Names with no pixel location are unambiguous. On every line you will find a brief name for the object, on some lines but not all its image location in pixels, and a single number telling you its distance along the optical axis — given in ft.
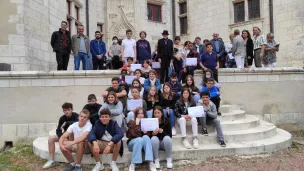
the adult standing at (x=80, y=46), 28.25
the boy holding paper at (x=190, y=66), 27.04
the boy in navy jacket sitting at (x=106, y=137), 17.48
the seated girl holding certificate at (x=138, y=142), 17.63
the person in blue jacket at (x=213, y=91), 23.11
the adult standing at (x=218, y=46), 30.94
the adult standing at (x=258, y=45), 29.35
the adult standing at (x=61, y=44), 26.96
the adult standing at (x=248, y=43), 30.14
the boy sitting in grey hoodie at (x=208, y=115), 20.56
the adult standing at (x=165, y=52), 26.40
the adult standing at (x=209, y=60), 26.43
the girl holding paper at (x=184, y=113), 20.25
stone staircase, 19.40
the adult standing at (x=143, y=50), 28.60
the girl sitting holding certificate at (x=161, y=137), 18.10
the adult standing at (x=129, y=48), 28.50
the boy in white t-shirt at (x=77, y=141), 17.57
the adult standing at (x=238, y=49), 29.48
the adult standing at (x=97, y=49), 29.55
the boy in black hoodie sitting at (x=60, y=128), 18.88
